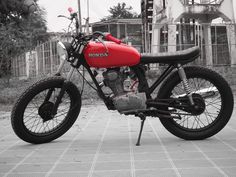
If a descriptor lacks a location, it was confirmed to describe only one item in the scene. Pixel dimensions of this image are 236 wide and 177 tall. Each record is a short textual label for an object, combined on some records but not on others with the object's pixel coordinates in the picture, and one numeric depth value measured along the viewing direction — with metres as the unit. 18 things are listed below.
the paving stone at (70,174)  3.22
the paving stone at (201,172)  3.12
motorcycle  4.46
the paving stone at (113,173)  3.20
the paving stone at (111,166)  3.42
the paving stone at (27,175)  3.24
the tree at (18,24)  18.66
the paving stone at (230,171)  3.10
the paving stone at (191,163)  3.42
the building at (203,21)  13.45
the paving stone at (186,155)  3.72
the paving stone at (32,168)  3.40
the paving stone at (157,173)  3.17
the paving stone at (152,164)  3.42
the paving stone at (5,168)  3.41
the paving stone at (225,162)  3.40
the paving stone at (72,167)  3.40
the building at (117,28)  28.72
